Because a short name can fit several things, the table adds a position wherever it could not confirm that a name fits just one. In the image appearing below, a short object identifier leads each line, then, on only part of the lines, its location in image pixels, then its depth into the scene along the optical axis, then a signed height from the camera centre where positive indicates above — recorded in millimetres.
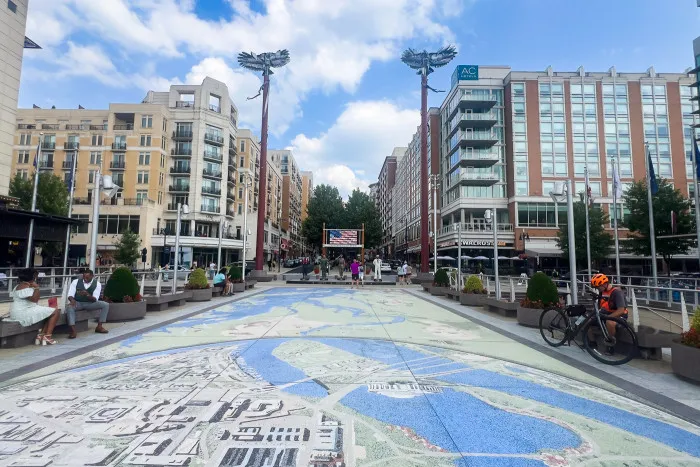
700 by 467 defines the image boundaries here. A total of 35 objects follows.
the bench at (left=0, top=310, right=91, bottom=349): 6336 -1360
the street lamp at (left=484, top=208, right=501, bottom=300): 12891 -781
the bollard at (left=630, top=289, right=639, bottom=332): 6672 -879
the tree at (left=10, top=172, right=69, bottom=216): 30141 +5516
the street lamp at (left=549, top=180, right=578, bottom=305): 9100 +1432
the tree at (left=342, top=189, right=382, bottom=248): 60781 +7893
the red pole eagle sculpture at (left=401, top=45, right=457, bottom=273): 31078 +17918
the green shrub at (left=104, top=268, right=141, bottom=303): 9688 -775
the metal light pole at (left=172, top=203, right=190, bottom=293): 13430 +1142
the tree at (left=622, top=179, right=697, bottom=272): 29625 +3959
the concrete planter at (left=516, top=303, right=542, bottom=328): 9430 -1339
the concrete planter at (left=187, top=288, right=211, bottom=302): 14716 -1437
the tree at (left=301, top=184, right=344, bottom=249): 60500 +8280
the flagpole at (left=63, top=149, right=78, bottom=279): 20594 +1678
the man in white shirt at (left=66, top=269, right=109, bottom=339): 7828 -797
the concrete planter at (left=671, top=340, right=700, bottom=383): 5043 -1329
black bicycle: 6152 -1231
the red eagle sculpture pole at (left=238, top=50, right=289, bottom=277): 31812 +17786
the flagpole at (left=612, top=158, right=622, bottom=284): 23516 +5438
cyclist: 6348 -609
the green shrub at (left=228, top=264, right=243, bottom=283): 19739 -710
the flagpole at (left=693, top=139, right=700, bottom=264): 19794 +5307
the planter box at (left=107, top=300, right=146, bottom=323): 9445 -1374
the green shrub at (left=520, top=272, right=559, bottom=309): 9352 -691
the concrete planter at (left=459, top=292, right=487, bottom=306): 14391 -1366
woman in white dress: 6602 -958
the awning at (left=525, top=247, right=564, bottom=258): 41850 +1782
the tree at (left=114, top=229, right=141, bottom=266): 34256 +870
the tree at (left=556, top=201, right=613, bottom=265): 36281 +3161
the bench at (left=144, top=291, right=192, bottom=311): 11656 -1375
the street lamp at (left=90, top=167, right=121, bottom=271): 9922 +1982
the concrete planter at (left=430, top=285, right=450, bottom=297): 18355 -1379
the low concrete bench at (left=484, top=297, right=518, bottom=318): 11438 -1362
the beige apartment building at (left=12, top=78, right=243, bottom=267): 45031 +12753
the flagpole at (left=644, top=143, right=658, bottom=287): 21766 +2777
